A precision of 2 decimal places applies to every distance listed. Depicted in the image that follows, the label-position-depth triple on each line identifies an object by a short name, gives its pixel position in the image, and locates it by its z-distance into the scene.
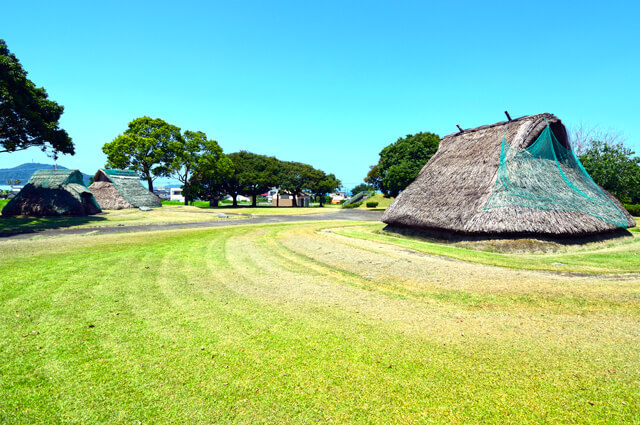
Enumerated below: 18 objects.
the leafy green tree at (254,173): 51.91
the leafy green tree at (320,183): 59.59
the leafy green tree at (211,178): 48.34
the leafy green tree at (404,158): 33.78
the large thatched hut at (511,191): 11.52
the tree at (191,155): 45.97
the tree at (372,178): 61.11
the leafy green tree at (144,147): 43.47
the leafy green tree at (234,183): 52.72
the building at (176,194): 101.92
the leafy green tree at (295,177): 55.41
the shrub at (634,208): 24.59
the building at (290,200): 65.81
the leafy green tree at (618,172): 25.44
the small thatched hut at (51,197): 23.92
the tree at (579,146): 42.87
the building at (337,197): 101.13
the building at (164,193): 129.27
